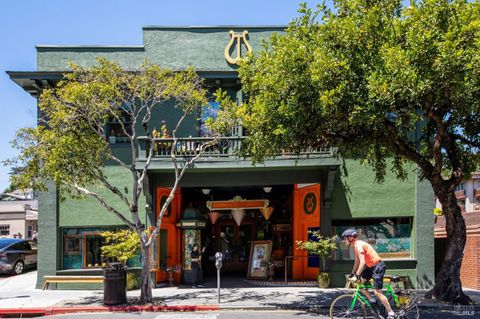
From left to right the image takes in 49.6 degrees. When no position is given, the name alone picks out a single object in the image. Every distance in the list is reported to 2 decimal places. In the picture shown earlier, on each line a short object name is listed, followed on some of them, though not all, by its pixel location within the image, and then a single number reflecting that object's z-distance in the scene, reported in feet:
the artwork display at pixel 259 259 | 62.95
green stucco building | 57.31
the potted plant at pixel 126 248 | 48.67
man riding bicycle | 32.76
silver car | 73.87
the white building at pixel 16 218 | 150.30
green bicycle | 32.86
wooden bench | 56.24
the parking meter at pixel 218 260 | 44.74
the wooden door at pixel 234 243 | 76.28
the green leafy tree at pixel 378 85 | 35.81
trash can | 45.52
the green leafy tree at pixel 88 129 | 44.04
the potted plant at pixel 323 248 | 52.49
